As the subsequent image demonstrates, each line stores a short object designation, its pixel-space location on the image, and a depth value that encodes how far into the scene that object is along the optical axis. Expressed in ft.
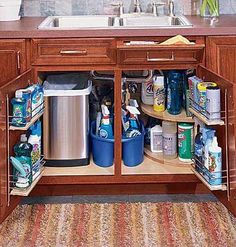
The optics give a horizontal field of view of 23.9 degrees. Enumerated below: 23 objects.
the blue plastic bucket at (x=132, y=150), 9.86
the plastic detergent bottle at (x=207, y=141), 8.61
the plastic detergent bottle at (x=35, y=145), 8.95
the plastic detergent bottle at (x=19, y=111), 8.36
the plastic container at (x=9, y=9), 10.03
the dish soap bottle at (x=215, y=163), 8.49
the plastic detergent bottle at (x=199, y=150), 8.89
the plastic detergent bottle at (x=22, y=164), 8.45
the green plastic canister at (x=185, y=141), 9.88
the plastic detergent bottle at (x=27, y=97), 8.43
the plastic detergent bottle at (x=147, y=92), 10.51
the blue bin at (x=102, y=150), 9.78
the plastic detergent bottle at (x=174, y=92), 10.04
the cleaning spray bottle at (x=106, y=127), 9.83
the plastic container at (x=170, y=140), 10.12
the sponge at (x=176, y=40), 8.93
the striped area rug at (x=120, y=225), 8.48
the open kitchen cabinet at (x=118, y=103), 8.24
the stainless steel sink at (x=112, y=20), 10.61
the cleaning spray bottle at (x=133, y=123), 9.96
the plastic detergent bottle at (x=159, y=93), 10.12
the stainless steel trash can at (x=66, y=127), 9.53
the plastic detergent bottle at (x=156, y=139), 10.36
